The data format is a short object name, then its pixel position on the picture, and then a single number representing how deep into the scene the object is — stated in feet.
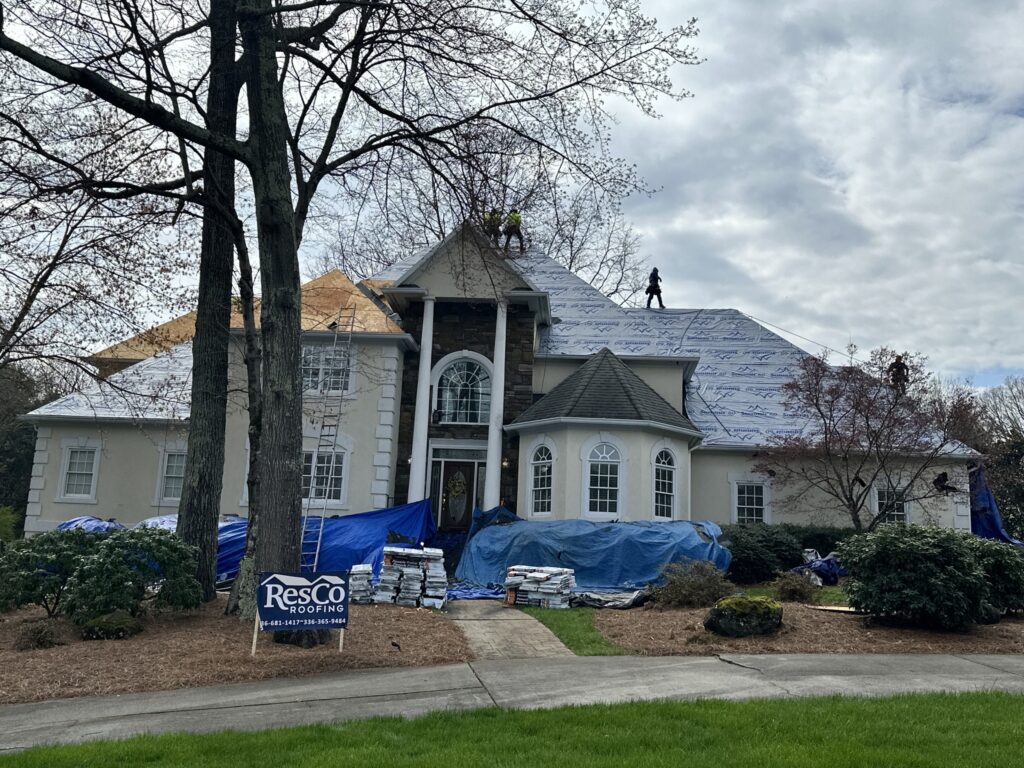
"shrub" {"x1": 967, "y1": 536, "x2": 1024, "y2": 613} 40.34
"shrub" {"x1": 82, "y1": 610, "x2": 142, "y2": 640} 36.19
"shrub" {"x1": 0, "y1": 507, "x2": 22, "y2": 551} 71.05
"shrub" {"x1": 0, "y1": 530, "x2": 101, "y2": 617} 38.45
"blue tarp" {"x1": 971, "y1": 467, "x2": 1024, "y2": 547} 69.62
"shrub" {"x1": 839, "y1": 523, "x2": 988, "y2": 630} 36.65
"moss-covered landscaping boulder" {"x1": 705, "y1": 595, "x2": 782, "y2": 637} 36.24
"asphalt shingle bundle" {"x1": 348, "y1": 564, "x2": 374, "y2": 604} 47.21
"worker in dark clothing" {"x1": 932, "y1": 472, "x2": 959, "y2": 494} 66.03
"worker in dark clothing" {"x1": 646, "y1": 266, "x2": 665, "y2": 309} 88.56
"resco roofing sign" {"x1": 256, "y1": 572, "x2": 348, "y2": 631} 30.94
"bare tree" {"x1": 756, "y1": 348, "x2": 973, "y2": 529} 63.36
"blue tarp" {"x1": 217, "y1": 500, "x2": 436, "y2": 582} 54.60
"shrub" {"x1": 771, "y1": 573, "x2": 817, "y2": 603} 46.68
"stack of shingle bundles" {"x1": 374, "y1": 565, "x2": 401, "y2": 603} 47.11
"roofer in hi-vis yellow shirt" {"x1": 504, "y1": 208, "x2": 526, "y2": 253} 47.04
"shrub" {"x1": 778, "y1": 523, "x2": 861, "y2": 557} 63.16
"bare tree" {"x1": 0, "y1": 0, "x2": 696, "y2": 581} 34.81
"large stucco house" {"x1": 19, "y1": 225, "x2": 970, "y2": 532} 63.72
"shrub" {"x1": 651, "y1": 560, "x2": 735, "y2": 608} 45.62
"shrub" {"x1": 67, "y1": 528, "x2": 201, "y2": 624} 37.35
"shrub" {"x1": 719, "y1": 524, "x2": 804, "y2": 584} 56.89
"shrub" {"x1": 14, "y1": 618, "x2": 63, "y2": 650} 34.88
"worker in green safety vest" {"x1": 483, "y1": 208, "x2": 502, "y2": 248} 43.49
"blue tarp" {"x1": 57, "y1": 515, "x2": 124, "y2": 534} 59.78
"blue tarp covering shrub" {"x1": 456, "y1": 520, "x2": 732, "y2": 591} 53.67
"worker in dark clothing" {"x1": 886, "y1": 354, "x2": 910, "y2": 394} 64.59
